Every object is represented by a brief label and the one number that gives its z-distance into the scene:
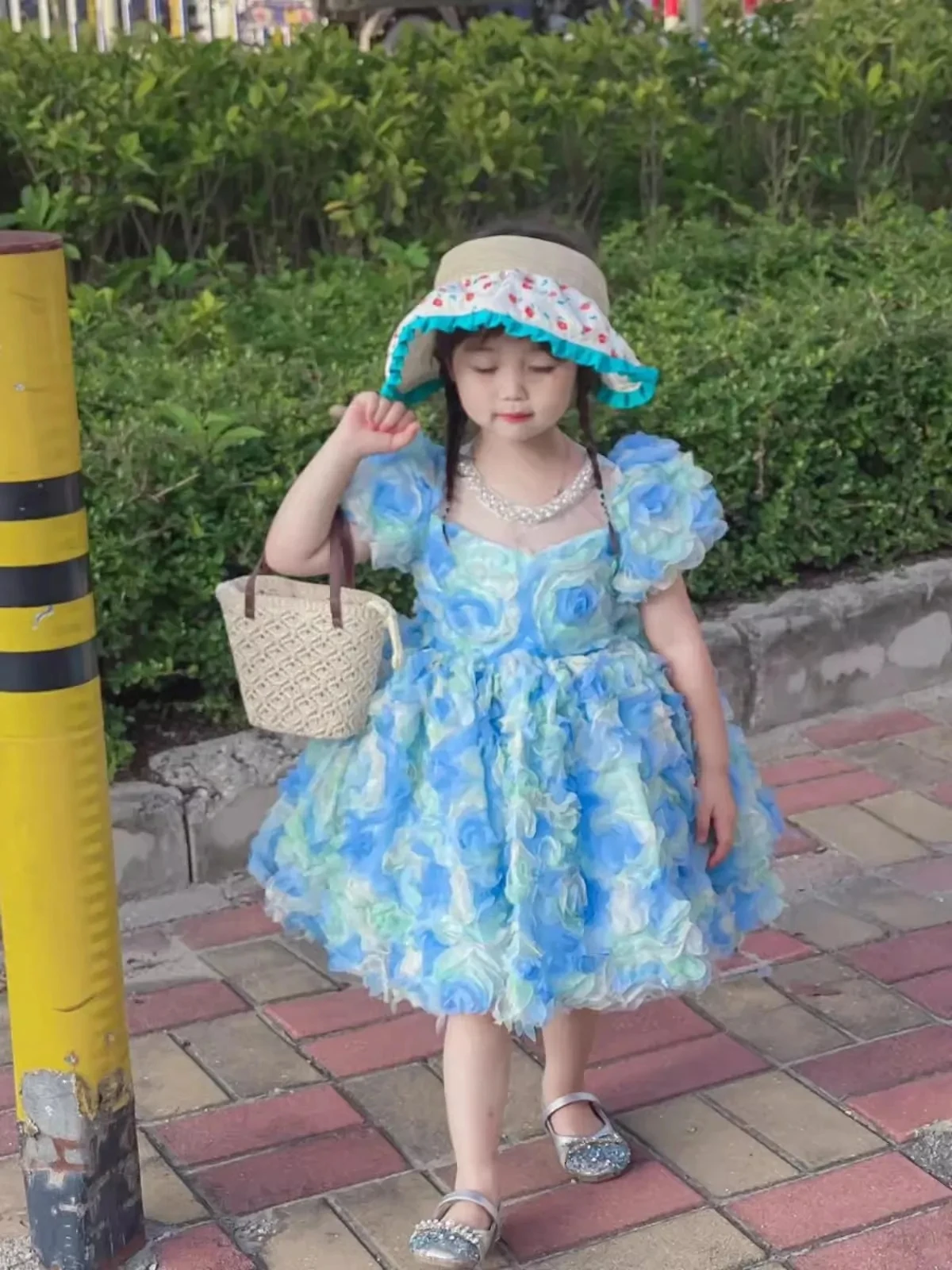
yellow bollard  2.10
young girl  2.38
